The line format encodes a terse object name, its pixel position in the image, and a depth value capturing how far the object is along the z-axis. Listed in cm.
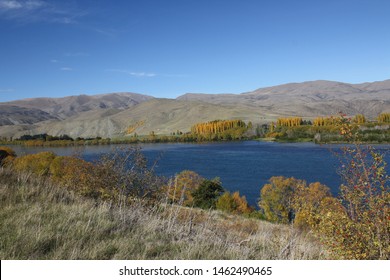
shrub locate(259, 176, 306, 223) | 4431
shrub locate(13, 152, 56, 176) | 6003
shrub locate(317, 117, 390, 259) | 450
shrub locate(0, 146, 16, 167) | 8861
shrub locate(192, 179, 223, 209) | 4031
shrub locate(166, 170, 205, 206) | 4492
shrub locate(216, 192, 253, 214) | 3838
